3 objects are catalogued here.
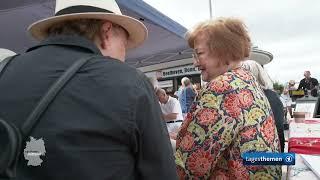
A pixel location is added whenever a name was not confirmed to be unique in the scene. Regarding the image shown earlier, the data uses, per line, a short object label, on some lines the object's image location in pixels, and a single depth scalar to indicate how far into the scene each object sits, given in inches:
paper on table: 56.6
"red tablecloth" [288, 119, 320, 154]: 71.5
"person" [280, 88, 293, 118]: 381.3
